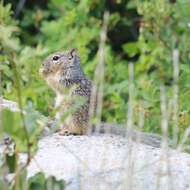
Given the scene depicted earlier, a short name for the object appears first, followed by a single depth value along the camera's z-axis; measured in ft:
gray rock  25.48
